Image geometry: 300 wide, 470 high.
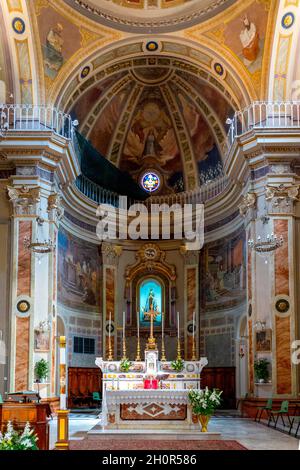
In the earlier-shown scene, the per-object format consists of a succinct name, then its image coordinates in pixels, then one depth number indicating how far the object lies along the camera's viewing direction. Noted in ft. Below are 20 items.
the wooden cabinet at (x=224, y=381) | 73.51
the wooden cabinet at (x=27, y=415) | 32.35
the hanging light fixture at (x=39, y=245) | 55.31
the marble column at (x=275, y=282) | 58.23
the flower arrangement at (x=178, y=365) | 55.26
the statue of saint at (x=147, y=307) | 81.60
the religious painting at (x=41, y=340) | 59.57
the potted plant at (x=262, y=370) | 58.29
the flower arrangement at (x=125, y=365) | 54.53
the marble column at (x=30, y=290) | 58.80
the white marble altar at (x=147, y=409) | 47.34
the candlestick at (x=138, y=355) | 59.42
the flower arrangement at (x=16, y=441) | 21.42
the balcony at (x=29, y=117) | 63.10
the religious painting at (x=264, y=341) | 58.75
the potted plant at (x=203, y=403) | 44.57
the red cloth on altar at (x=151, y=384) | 50.96
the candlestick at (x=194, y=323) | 78.80
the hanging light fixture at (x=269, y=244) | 52.54
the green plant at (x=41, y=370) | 58.59
